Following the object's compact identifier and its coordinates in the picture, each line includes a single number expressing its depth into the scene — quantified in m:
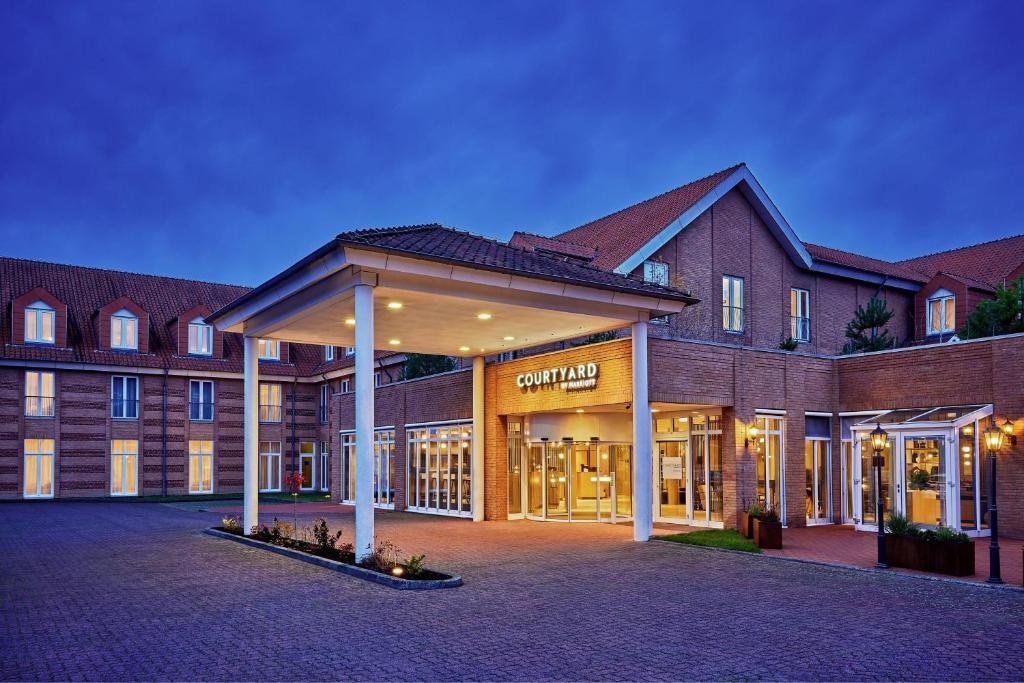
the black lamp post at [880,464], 14.16
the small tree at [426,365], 31.92
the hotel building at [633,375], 17.11
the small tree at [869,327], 25.89
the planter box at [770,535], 16.94
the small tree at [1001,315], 23.72
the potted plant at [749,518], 17.61
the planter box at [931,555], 13.30
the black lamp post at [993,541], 12.41
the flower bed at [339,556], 12.55
